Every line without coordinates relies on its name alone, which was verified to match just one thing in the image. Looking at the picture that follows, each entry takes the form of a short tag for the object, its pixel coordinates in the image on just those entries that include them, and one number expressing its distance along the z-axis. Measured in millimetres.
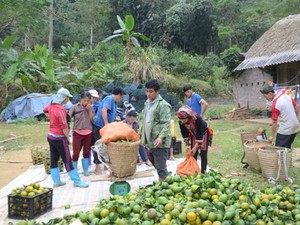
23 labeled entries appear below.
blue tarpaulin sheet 16359
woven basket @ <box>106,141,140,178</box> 4578
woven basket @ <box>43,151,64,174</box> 6781
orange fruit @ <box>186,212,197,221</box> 2518
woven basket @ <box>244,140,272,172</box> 6375
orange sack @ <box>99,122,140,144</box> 4625
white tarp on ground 4705
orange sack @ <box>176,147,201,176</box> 4884
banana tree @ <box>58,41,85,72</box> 19656
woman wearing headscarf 4914
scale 4785
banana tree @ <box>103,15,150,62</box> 16438
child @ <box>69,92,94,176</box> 5863
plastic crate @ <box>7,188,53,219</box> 4402
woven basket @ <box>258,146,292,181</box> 5699
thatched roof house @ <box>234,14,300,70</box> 13023
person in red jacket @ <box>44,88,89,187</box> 5336
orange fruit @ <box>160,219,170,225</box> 2510
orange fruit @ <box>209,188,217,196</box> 2977
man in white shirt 5723
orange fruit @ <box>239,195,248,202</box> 2877
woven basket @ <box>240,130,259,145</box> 7215
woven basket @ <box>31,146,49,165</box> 7438
